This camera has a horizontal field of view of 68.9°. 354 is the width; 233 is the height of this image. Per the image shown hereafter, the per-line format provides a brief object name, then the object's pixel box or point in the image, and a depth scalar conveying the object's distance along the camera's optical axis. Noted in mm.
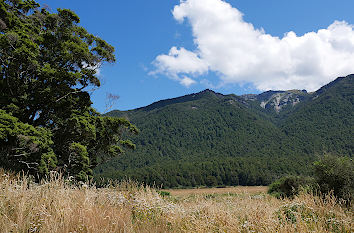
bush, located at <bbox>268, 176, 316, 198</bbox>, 30814
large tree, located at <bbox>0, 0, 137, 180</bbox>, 14062
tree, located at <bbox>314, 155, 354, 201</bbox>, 17562
